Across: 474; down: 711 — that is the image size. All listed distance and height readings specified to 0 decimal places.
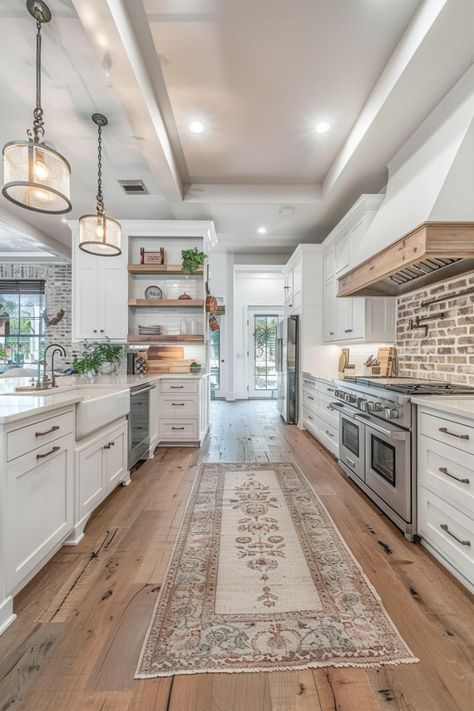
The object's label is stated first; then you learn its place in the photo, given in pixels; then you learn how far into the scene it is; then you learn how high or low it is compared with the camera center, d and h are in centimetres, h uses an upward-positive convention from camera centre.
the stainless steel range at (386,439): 204 -60
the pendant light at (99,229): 279 +106
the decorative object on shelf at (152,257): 448 +130
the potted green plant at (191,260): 424 +120
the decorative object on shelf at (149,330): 452 +33
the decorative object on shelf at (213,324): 485 +44
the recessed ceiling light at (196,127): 301 +208
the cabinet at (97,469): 204 -82
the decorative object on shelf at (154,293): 462 +85
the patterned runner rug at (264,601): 125 -113
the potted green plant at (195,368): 433 -18
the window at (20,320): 730 +74
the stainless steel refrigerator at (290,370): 515 -23
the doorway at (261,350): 803 +11
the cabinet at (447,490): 159 -70
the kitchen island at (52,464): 141 -61
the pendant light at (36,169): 179 +102
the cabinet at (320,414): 358 -73
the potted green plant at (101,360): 402 -7
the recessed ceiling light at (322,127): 300 +208
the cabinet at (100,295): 447 +79
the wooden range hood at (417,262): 201 +65
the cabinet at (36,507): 143 -74
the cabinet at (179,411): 401 -68
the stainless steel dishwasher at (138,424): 303 -68
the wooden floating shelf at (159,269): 437 +113
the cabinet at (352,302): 348 +59
